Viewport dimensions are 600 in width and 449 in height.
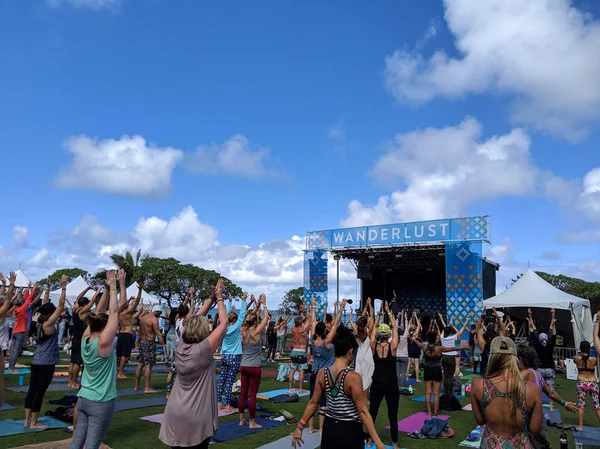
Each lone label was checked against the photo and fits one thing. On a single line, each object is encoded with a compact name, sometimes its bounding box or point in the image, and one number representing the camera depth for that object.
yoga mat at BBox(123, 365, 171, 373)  13.28
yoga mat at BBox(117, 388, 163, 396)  9.06
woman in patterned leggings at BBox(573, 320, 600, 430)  7.00
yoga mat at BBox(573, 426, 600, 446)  6.71
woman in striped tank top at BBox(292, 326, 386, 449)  3.43
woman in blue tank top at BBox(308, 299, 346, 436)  7.21
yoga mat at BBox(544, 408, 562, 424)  8.46
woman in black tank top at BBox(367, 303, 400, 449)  5.79
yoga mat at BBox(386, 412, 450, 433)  7.25
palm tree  39.06
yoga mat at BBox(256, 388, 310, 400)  9.52
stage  20.62
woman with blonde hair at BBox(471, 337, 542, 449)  3.04
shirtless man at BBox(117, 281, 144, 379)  10.39
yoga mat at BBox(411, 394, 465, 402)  9.85
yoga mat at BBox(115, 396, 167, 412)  7.87
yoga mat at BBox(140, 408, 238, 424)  6.99
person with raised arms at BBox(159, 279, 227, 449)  3.61
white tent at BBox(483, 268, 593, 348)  16.64
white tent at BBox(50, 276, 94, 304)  21.44
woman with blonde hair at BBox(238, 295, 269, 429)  7.03
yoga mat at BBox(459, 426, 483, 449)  6.33
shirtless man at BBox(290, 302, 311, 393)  9.73
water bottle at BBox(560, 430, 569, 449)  4.31
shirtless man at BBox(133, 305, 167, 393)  9.12
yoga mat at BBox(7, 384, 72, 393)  8.99
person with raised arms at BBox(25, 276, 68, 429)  6.15
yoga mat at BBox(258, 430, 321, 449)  6.03
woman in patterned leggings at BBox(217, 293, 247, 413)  7.93
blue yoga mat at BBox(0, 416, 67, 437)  6.07
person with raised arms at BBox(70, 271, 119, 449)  3.96
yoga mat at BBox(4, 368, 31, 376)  10.77
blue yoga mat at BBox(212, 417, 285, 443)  6.28
